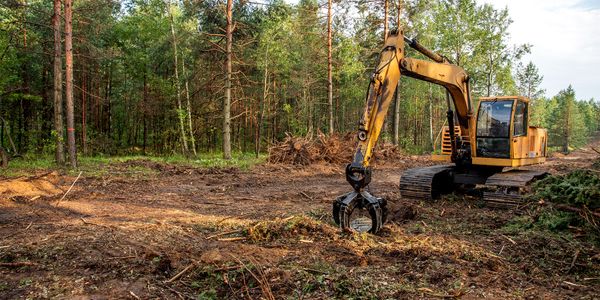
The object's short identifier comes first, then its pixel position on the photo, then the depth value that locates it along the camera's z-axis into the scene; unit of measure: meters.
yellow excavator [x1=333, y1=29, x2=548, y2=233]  6.79
